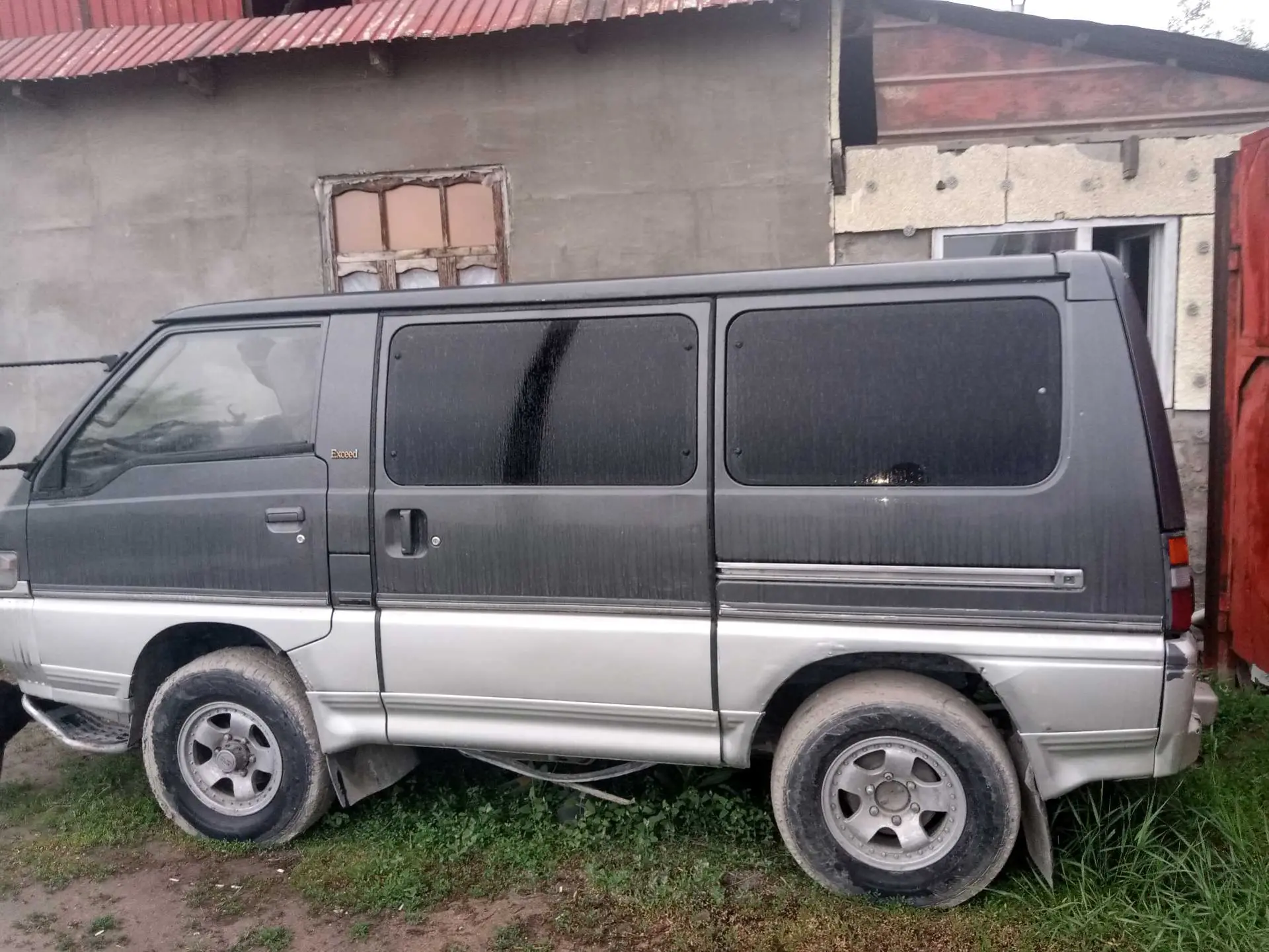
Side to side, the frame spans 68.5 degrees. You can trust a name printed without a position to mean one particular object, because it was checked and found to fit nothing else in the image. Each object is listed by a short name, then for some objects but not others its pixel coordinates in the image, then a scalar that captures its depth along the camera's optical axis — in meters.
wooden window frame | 6.31
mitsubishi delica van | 2.86
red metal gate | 4.61
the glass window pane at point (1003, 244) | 5.77
